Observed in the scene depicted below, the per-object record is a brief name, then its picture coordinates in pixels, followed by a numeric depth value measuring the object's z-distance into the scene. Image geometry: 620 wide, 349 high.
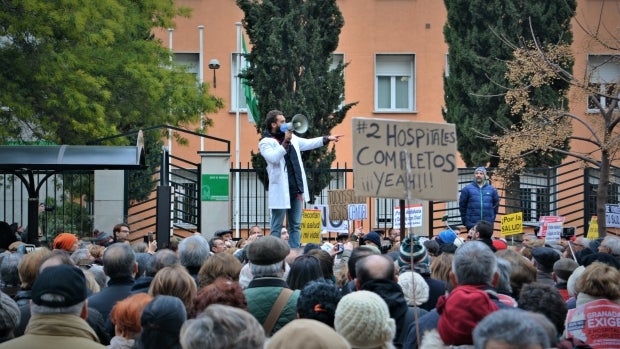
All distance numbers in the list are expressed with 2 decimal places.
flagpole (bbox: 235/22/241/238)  29.78
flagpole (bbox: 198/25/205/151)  32.78
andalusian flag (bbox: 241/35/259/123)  26.09
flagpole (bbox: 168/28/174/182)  31.08
